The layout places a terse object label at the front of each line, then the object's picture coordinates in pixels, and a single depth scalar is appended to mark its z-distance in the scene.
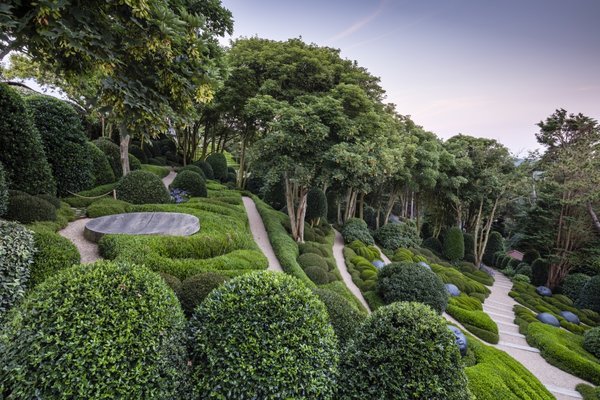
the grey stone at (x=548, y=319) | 13.76
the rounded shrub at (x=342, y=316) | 4.86
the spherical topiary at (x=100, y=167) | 12.49
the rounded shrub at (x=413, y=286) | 9.55
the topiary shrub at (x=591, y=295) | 15.82
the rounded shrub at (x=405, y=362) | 3.63
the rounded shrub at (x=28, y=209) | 6.86
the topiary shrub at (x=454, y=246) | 22.75
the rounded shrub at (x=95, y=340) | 2.57
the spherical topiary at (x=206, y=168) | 23.06
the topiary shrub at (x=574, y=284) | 17.88
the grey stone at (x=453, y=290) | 13.81
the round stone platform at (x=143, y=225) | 7.63
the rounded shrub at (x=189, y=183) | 14.91
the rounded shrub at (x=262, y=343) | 3.27
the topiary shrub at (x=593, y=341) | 11.21
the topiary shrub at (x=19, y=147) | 7.51
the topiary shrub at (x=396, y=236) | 19.33
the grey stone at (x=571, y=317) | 14.63
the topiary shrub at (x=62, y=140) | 9.83
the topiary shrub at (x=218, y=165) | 25.22
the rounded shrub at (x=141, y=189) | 11.29
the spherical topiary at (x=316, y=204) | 17.48
